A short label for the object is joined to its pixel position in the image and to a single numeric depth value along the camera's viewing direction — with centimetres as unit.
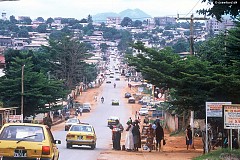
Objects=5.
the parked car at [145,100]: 11395
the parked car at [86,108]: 9769
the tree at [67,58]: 10806
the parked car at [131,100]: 11630
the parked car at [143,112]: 8956
